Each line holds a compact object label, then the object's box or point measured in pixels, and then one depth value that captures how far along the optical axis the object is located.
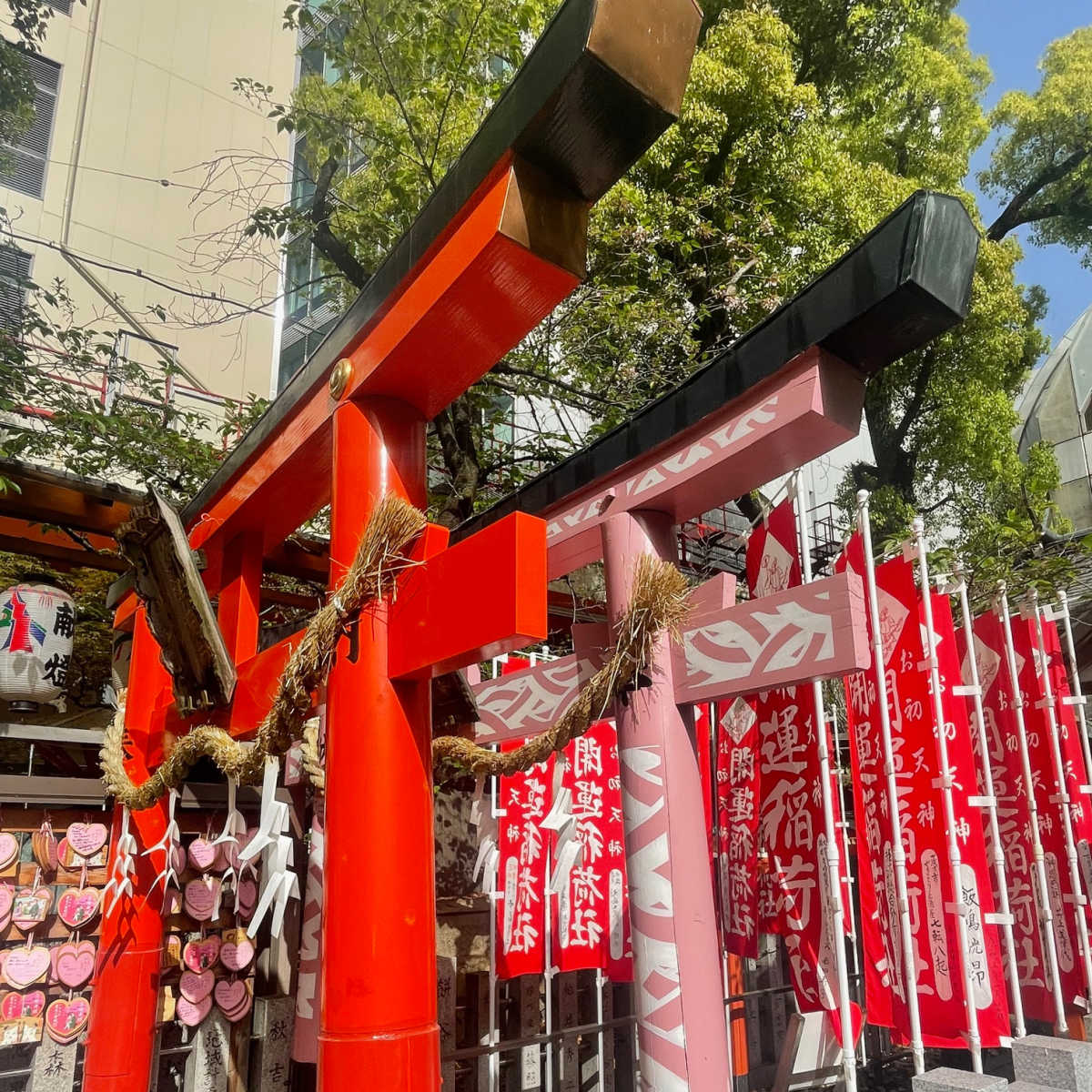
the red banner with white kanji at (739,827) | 5.09
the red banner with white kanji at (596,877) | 5.36
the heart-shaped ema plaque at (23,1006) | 4.35
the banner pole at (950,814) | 3.92
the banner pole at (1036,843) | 5.31
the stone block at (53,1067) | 4.38
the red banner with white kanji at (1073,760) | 6.10
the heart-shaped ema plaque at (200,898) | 4.87
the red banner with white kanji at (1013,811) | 5.84
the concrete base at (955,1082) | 3.72
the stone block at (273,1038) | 4.88
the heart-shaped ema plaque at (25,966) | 4.36
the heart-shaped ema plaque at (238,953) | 4.91
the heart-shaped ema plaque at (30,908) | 4.44
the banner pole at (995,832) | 4.57
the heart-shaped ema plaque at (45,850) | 4.64
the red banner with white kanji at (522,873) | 5.30
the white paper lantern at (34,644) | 5.18
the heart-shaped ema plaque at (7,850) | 4.46
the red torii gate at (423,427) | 2.19
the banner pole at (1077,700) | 6.07
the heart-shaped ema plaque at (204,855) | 4.91
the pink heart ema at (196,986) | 4.71
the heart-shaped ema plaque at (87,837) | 4.74
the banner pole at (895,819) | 3.90
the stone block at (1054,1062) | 4.81
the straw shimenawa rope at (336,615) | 2.69
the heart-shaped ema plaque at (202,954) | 4.78
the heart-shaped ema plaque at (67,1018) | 4.43
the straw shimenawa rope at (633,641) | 2.78
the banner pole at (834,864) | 3.48
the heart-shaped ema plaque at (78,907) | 4.61
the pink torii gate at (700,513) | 2.79
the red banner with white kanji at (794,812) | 4.01
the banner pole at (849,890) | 4.48
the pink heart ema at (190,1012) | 4.66
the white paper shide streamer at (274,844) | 3.16
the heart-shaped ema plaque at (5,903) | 4.39
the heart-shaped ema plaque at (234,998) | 4.85
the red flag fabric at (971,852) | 4.04
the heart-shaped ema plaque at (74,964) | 4.49
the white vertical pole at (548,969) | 5.23
